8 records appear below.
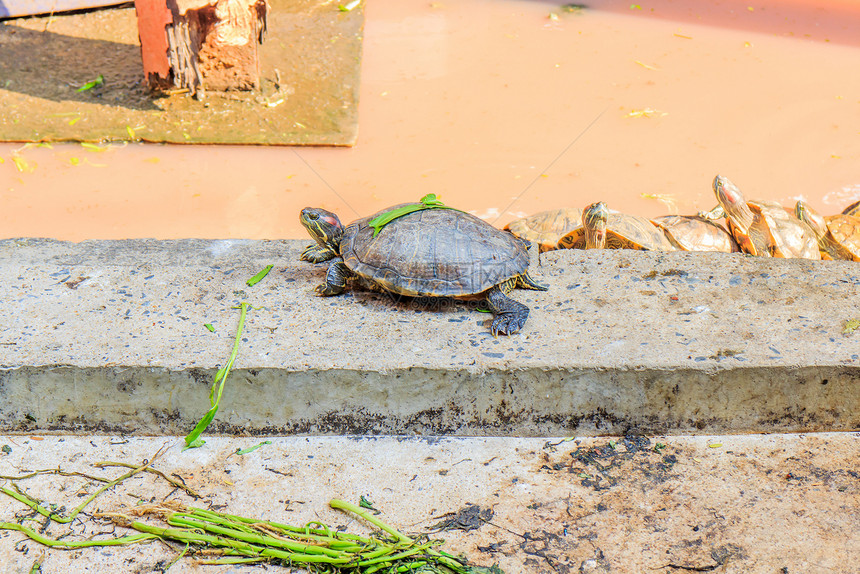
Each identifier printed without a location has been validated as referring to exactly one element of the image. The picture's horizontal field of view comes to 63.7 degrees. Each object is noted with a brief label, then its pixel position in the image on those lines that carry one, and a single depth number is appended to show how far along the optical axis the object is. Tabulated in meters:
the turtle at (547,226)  4.82
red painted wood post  6.35
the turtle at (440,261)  2.95
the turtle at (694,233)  4.82
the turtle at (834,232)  5.01
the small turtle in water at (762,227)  4.99
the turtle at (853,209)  5.33
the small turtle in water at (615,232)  4.52
